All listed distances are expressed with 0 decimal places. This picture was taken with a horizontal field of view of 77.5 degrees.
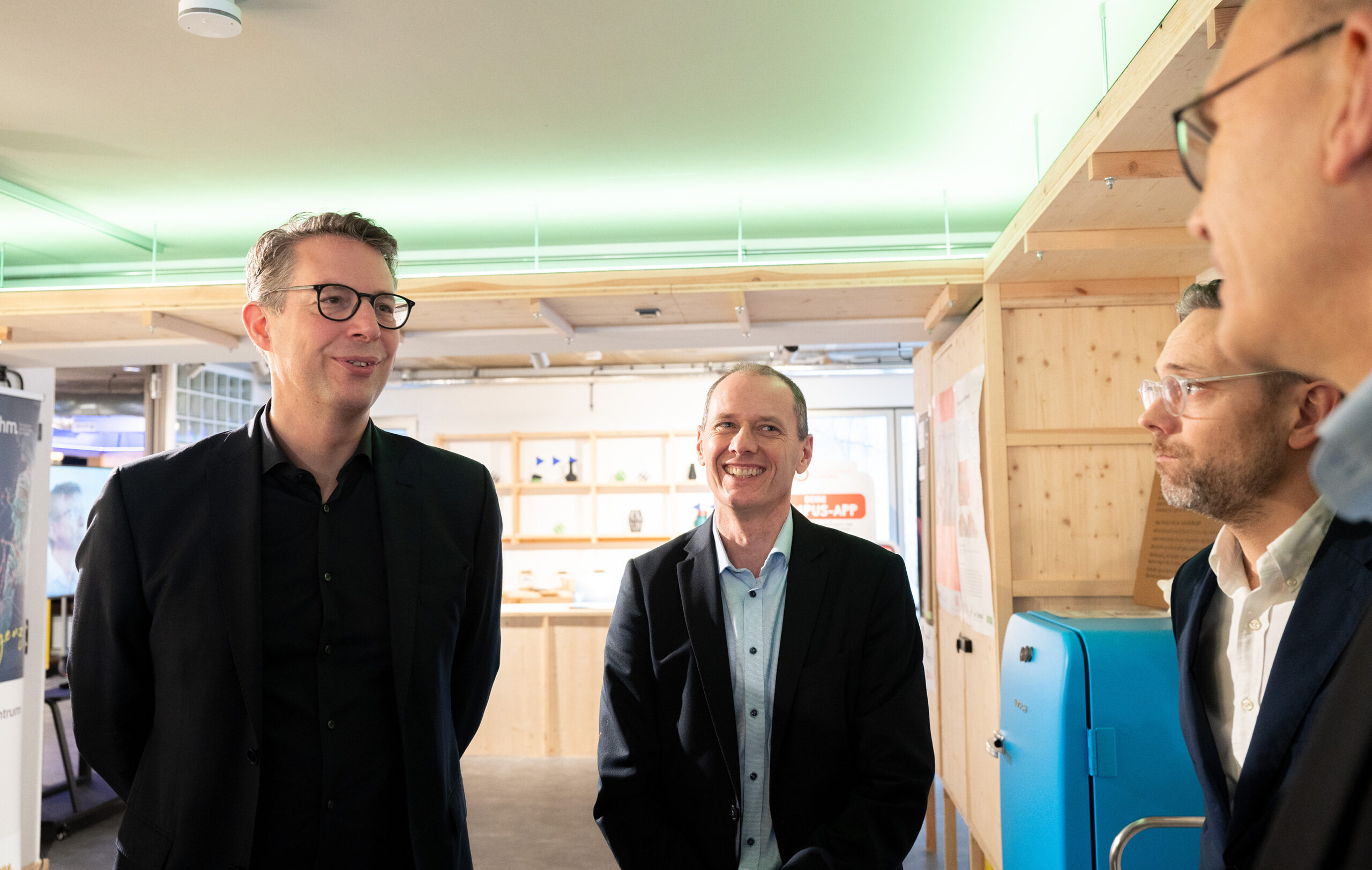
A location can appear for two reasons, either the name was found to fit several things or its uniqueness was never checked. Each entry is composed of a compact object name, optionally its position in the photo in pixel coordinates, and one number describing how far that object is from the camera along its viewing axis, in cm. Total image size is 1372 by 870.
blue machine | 229
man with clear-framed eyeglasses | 128
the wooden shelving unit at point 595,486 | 1028
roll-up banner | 395
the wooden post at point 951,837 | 400
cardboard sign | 282
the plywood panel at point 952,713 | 381
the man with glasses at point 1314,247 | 56
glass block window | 981
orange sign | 561
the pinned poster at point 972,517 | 331
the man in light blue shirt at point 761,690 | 171
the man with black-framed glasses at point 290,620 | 146
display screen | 912
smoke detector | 238
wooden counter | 688
